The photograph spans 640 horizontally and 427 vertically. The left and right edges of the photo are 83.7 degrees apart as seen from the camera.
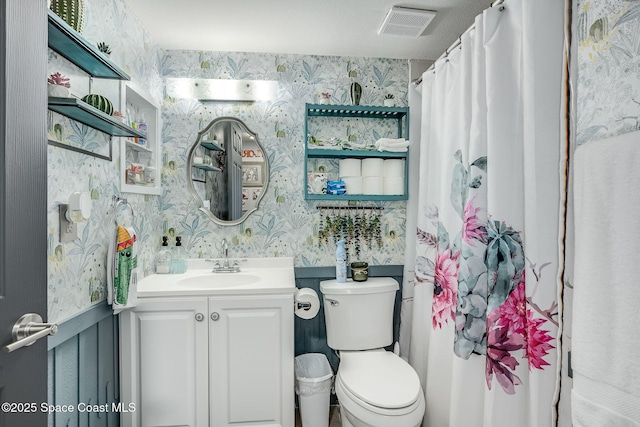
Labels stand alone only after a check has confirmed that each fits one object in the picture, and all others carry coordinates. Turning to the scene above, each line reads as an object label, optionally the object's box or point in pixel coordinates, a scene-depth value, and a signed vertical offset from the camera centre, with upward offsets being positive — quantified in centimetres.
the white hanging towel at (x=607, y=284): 81 -18
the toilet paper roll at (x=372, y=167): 224 +26
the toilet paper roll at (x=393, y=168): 226 +25
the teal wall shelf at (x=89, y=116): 115 +33
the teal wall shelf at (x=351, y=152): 219 +34
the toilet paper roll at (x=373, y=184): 223 +15
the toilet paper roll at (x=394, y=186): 225 +14
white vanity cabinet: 172 -76
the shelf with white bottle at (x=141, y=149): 174 +31
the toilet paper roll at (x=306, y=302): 191 -52
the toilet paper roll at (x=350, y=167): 225 +26
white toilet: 154 -82
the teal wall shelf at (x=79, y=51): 107 +53
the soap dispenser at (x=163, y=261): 212 -33
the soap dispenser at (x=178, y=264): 213 -34
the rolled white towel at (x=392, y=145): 218 +39
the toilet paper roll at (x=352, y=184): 224 +15
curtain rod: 133 +77
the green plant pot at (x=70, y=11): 117 +65
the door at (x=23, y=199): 75 +2
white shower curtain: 116 -3
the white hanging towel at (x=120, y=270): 155 -28
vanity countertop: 174 -40
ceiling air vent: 178 +97
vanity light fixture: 221 +74
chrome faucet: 217 -36
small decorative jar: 214 -38
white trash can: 190 -102
